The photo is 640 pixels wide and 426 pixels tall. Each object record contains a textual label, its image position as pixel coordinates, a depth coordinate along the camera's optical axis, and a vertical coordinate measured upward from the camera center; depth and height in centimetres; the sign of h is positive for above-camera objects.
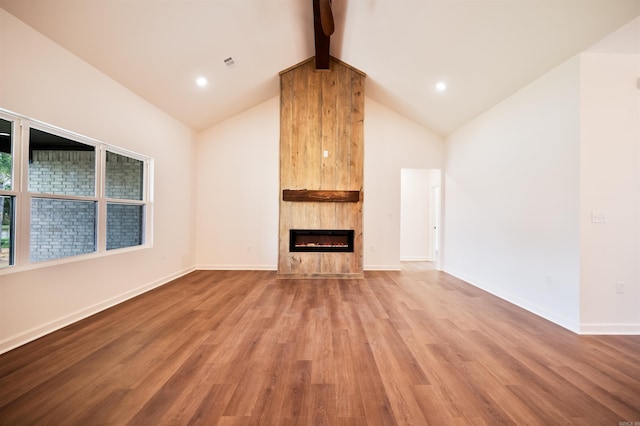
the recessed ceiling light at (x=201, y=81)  411 +204
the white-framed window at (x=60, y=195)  235 +17
